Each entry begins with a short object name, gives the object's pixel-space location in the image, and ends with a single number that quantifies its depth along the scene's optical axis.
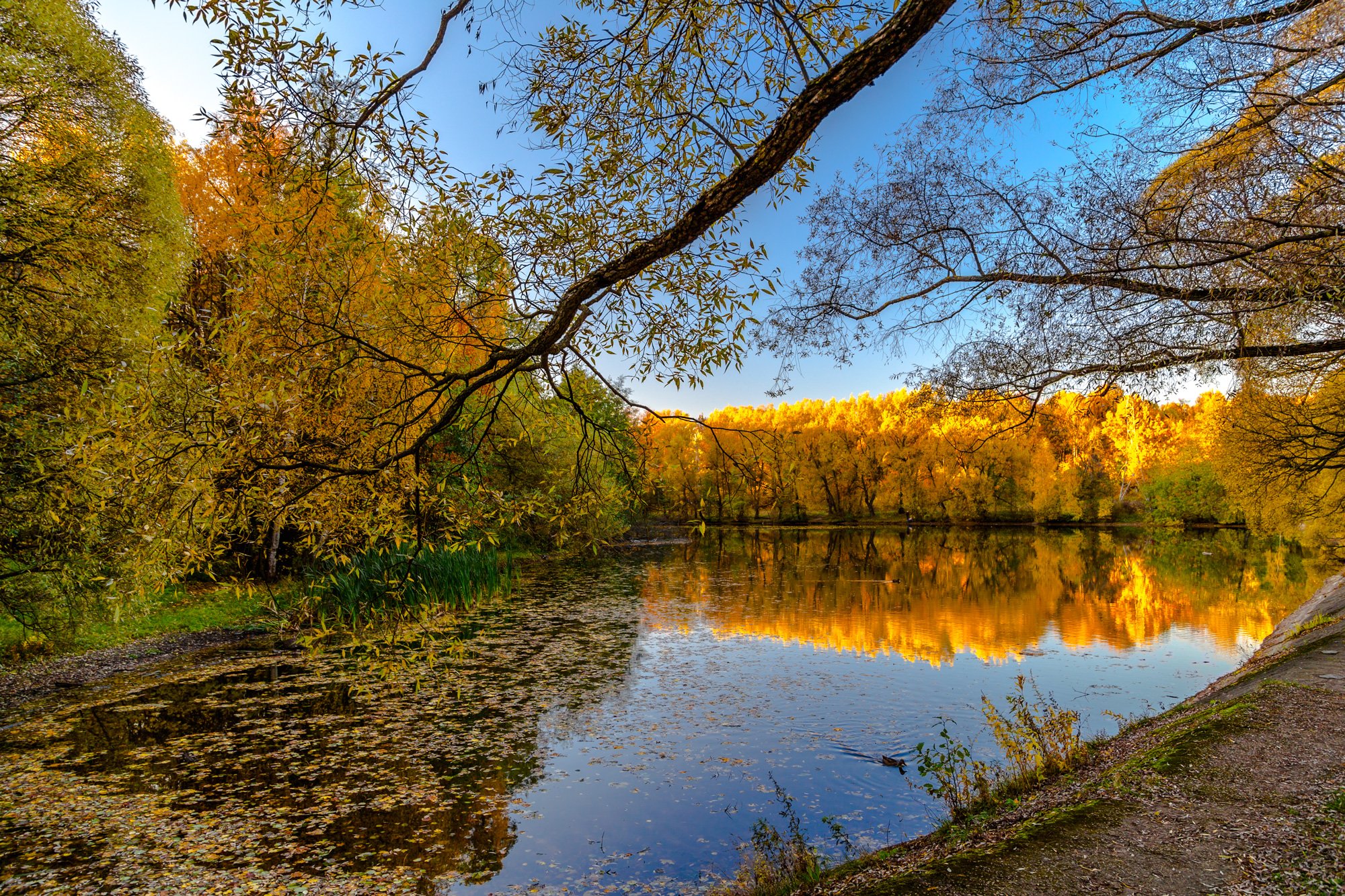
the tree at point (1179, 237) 5.26
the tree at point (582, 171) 2.94
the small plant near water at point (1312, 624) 10.84
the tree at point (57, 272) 8.20
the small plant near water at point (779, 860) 4.77
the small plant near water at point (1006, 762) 5.94
